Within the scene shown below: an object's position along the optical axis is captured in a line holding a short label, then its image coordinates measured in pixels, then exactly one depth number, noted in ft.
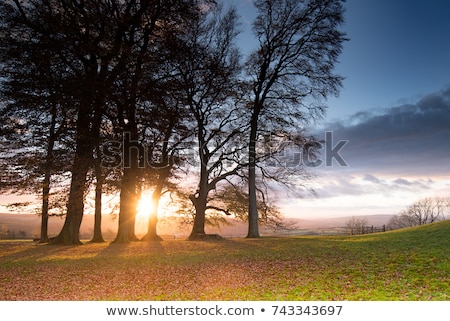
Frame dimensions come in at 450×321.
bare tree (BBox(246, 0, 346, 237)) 76.64
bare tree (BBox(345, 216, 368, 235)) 231.83
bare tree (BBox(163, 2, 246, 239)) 76.48
